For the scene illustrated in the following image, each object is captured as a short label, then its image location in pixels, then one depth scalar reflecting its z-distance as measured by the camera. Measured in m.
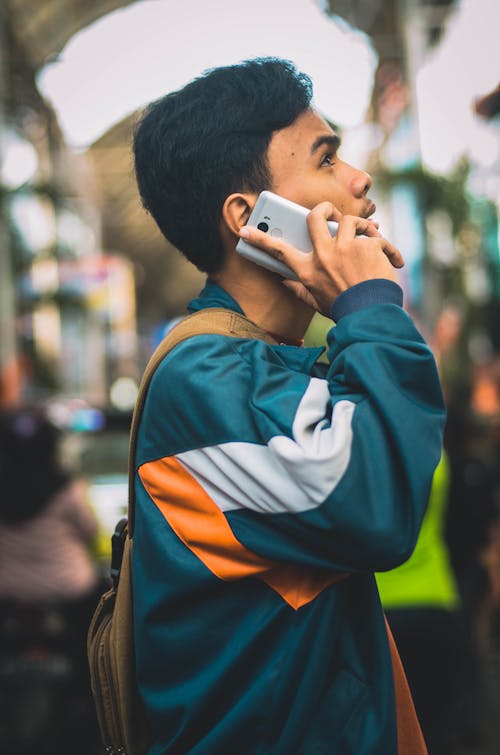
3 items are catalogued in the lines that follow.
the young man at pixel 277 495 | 1.21
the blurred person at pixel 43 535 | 4.20
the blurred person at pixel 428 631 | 3.40
